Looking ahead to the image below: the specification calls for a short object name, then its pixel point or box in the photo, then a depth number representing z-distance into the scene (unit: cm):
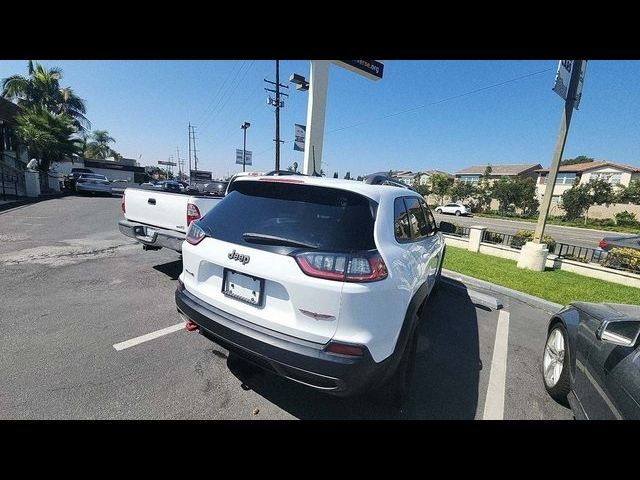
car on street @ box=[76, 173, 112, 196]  1872
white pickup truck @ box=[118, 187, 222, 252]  435
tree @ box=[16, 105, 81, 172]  1973
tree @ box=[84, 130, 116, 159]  6119
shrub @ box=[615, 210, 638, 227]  3035
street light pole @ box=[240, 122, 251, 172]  3365
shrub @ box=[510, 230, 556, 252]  921
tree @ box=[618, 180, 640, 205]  3052
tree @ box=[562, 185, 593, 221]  3209
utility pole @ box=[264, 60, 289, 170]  2009
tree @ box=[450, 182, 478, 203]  4184
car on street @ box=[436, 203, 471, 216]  3414
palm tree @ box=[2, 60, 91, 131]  2594
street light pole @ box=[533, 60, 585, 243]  717
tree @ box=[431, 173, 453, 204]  4412
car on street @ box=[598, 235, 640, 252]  571
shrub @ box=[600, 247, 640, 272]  689
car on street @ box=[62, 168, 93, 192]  2058
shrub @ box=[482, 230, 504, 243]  1043
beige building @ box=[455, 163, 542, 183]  4994
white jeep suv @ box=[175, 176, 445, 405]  183
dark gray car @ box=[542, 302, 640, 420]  180
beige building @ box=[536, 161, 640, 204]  3975
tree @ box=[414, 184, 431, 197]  4722
